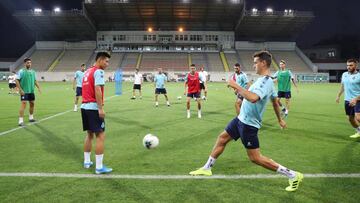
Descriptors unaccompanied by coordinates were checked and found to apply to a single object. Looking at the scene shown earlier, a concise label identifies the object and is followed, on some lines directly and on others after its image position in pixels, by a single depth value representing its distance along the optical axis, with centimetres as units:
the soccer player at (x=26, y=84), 1203
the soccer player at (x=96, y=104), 629
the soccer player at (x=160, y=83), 2020
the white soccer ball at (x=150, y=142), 773
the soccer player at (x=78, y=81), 1719
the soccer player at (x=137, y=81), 2491
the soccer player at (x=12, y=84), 2982
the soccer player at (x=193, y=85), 1466
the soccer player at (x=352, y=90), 911
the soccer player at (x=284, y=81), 1552
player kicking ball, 504
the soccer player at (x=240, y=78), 1221
